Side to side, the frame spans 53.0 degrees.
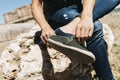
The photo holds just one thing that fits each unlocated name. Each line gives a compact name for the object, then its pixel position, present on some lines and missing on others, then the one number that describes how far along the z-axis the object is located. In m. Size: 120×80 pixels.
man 1.22
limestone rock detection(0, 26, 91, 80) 1.56
